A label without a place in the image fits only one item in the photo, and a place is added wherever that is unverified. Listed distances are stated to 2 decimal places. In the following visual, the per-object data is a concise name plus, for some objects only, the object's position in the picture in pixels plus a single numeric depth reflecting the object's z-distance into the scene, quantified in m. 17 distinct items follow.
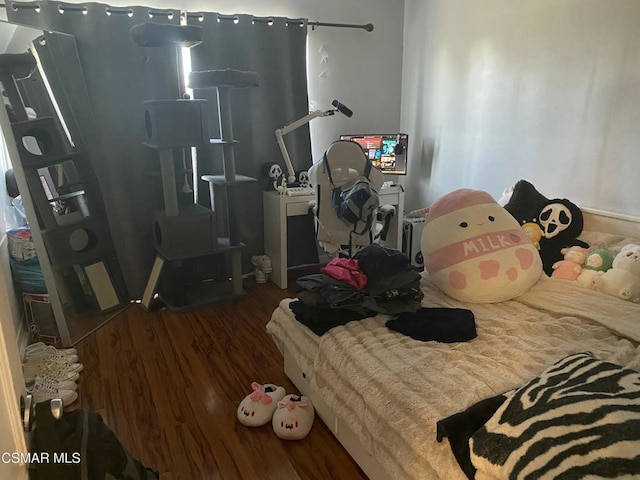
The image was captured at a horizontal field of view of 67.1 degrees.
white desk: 3.42
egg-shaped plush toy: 2.11
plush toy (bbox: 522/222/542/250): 2.53
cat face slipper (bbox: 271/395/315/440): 1.91
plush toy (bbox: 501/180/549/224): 2.60
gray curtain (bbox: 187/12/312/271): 3.29
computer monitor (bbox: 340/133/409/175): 3.76
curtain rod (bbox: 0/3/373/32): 3.25
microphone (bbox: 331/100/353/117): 3.47
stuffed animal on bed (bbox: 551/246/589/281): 2.31
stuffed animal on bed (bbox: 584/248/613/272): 2.24
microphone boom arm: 3.43
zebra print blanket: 1.07
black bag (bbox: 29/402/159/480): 1.03
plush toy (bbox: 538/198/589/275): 2.51
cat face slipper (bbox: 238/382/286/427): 1.99
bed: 1.41
